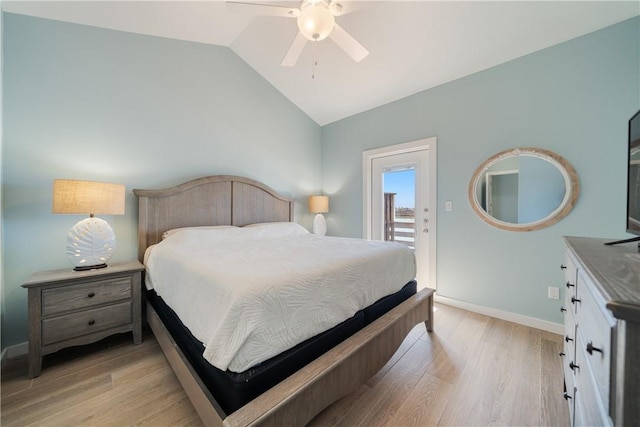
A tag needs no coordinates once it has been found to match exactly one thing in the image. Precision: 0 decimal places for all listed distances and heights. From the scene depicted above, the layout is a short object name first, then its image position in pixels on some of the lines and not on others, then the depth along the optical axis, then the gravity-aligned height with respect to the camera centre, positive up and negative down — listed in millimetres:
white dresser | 482 -318
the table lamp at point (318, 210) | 3793 +37
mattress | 972 -712
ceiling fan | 1572 +1347
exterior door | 2955 +176
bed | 993 -751
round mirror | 2131 +241
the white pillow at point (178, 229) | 2365 -179
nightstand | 1609 -709
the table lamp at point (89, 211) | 1741 -4
